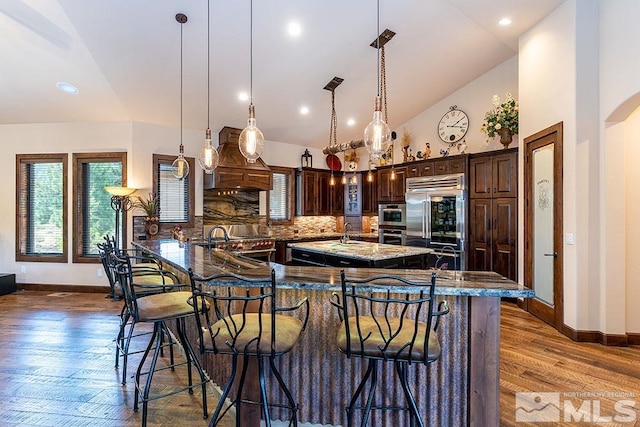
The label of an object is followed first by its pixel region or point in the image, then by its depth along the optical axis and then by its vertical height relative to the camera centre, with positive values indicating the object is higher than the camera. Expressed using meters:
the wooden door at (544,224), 3.89 -0.14
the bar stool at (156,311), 2.16 -0.64
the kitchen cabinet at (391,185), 6.73 +0.58
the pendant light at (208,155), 3.57 +0.62
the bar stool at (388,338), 1.60 -0.62
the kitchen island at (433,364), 1.88 -0.87
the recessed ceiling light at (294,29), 4.20 +2.33
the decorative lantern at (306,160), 7.57 +1.21
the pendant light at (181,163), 3.85 +0.59
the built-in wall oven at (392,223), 6.66 -0.21
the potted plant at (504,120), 5.09 +1.42
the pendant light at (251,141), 2.89 +0.64
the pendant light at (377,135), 2.71 +0.65
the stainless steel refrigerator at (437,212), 5.63 +0.02
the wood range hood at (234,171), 5.83 +0.75
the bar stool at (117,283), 2.66 -0.60
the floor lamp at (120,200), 5.24 +0.22
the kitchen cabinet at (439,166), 5.66 +0.84
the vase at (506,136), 5.12 +1.18
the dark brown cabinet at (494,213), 5.00 +0.00
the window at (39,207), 5.82 +0.12
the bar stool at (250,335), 1.68 -0.63
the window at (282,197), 7.20 +0.36
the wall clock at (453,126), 6.20 +1.64
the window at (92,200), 5.72 +0.24
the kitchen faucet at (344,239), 5.06 -0.39
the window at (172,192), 5.79 +0.37
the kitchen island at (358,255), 3.96 -0.51
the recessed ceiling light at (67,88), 4.83 +1.82
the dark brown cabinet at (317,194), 7.35 +0.44
